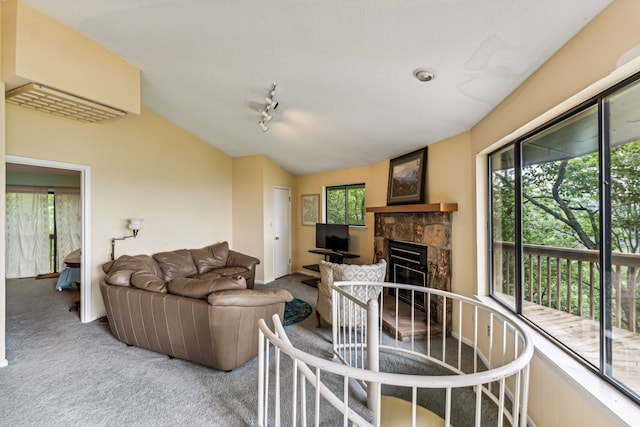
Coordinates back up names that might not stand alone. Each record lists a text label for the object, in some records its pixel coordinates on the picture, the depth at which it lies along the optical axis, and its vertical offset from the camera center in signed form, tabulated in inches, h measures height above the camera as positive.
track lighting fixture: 117.1 +48.9
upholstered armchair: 121.3 -28.5
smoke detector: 82.6 +42.0
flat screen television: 204.4 -17.5
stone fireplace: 125.2 -11.2
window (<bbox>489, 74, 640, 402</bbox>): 51.1 -4.7
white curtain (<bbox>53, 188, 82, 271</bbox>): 242.2 -3.8
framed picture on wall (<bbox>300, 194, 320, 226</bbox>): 241.8 +5.1
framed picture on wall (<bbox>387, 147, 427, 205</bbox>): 143.1 +19.4
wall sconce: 154.3 -7.4
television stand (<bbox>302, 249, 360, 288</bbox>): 198.5 -33.1
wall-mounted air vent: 102.0 +46.3
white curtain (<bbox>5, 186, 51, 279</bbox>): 226.4 -12.9
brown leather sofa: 93.1 -35.4
